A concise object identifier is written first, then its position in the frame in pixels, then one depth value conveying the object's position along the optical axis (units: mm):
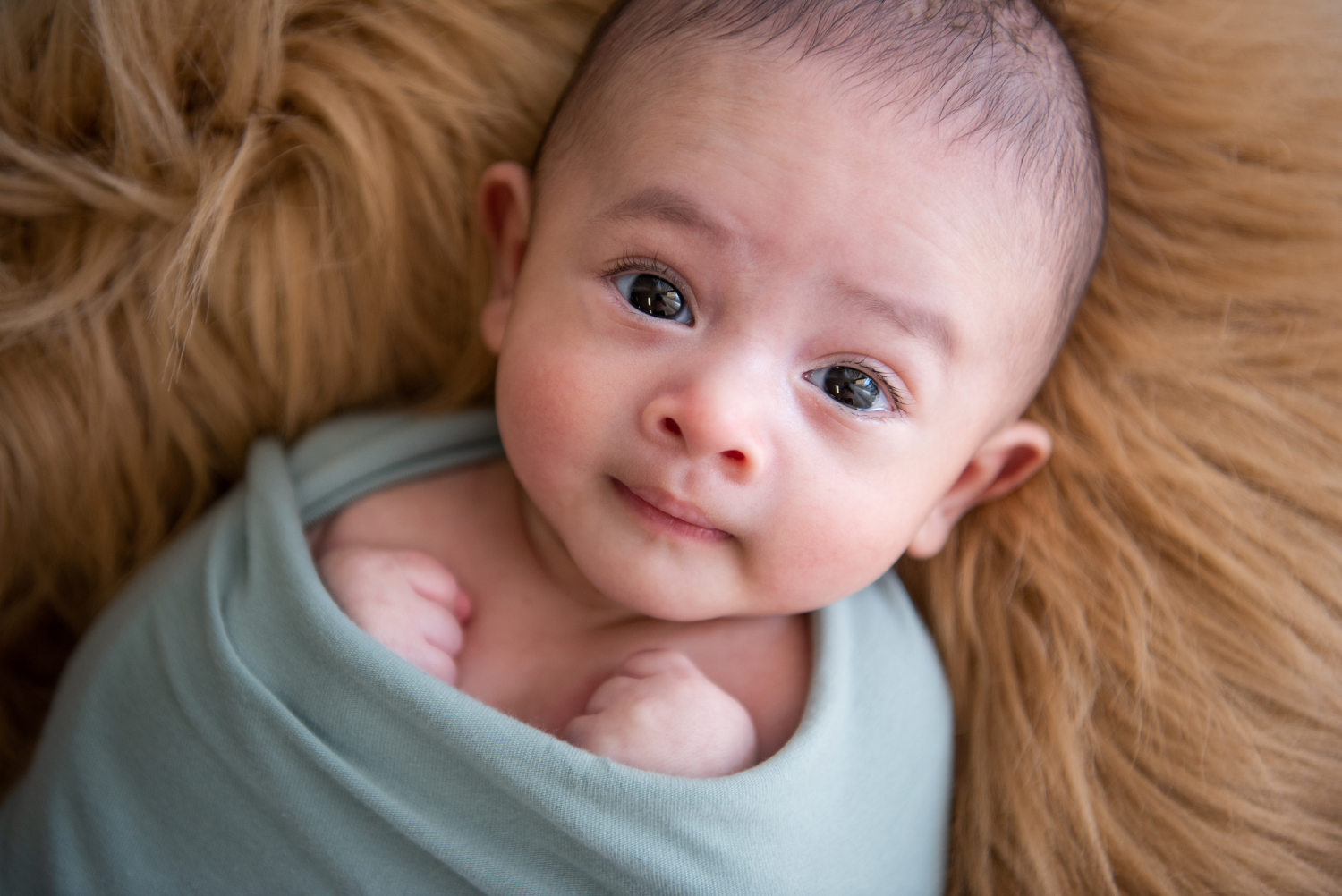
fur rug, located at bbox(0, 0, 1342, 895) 395
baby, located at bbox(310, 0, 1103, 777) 362
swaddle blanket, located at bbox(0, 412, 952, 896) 367
